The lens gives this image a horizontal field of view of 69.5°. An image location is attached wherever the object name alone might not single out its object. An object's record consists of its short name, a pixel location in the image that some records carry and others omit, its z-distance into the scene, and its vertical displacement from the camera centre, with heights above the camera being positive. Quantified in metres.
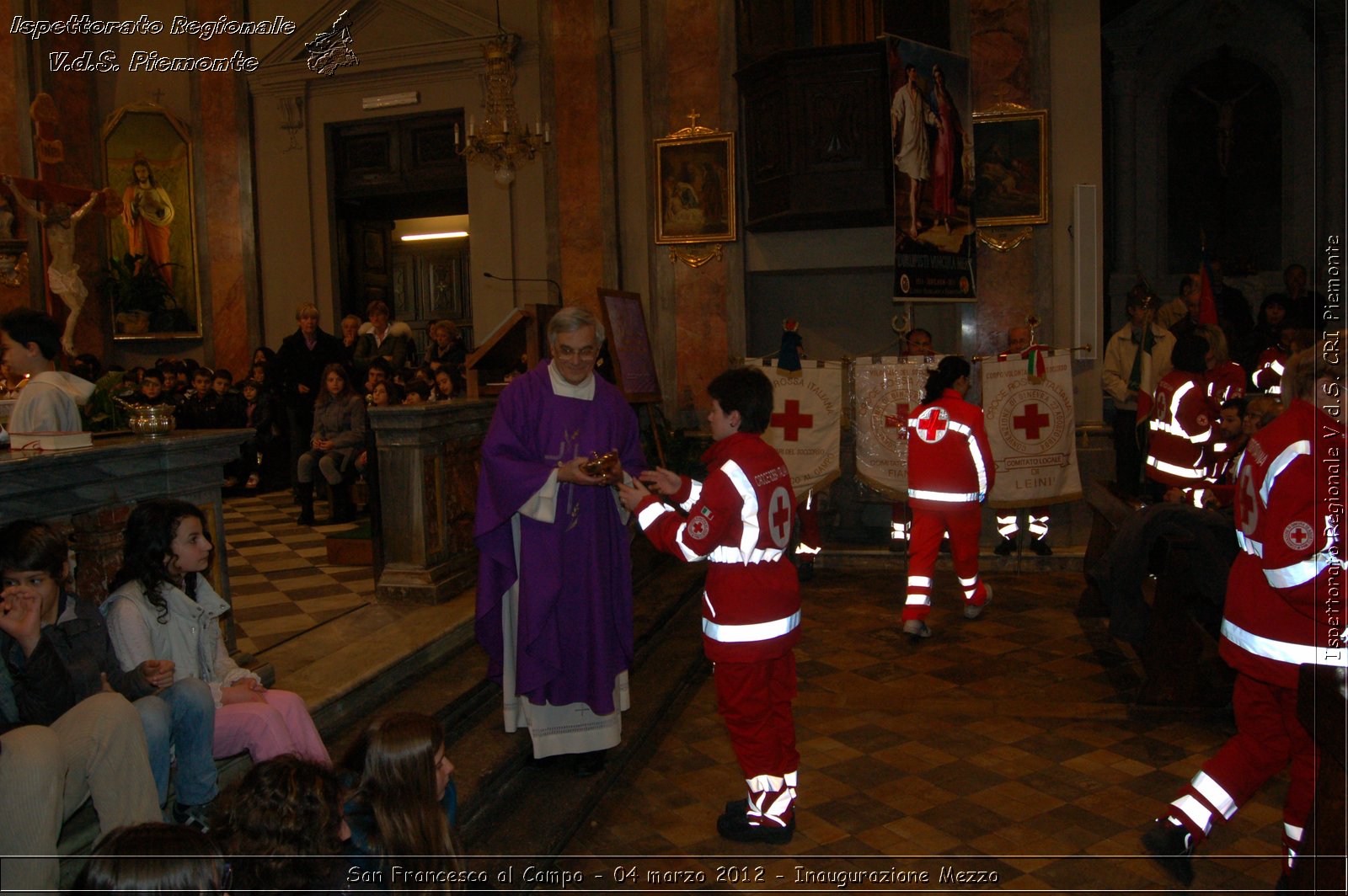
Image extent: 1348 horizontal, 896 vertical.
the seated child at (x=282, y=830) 2.02 -0.94
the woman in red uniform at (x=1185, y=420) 5.98 -0.38
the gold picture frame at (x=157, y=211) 12.20 +2.27
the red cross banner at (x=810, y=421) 8.09 -0.42
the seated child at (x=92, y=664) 2.55 -0.75
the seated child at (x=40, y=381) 3.73 +0.06
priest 3.80 -0.72
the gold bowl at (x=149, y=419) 3.58 -0.10
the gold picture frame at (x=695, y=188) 9.38 +1.81
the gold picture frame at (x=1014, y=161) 8.54 +1.79
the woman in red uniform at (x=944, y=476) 5.92 -0.68
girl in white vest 2.95 -0.72
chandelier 8.87 +2.27
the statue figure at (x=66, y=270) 9.80 +1.30
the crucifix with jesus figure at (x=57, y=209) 8.98 +1.74
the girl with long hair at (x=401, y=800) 2.37 -1.02
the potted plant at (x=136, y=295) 12.07 +1.21
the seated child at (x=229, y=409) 9.98 -0.21
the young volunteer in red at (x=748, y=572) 3.38 -0.71
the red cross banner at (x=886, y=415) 7.95 -0.39
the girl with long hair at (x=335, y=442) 7.95 -0.46
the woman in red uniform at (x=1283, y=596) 2.88 -0.75
